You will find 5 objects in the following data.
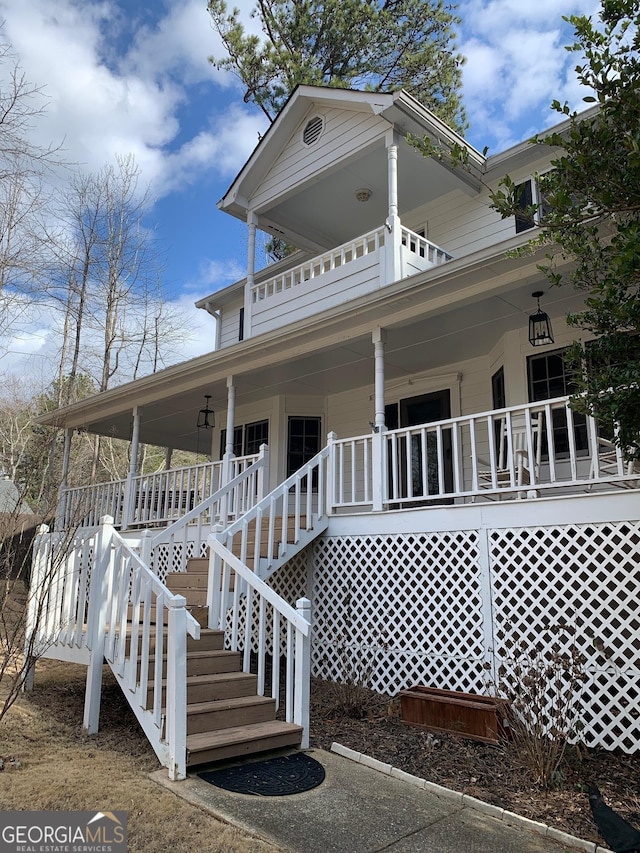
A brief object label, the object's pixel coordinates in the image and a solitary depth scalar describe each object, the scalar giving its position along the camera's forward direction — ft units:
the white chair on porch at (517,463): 19.61
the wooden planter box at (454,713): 16.62
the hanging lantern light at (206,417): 38.83
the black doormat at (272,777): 13.08
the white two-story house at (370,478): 17.17
